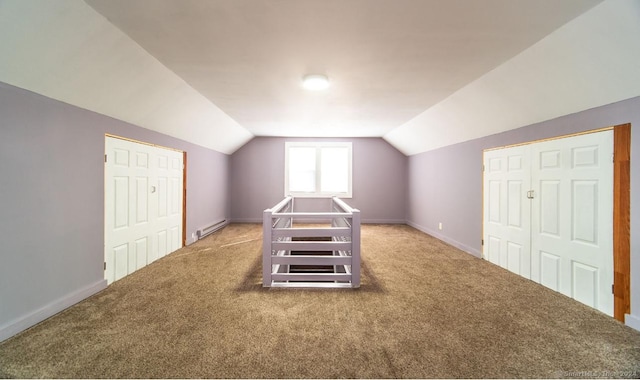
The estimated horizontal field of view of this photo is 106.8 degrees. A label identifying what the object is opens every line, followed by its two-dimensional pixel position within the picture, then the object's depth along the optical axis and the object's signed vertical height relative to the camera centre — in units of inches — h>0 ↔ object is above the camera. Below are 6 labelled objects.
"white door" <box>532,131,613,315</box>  88.1 -10.5
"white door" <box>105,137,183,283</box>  112.4 -8.7
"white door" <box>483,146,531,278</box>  121.6 -9.8
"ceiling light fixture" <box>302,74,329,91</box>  108.8 +51.7
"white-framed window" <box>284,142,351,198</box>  266.7 +22.0
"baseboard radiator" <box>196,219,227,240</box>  196.1 -34.9
